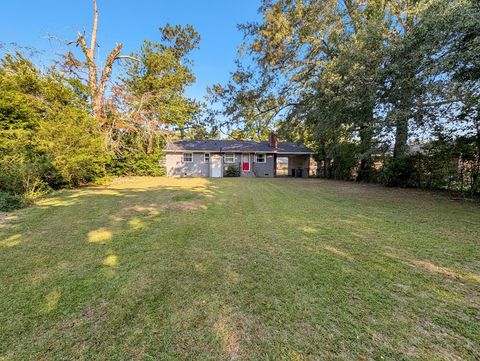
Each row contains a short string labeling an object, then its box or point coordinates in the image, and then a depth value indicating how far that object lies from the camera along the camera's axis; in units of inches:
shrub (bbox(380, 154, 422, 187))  423.2
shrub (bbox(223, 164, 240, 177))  771.4
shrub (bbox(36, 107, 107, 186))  361.4
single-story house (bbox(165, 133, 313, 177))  780.6
